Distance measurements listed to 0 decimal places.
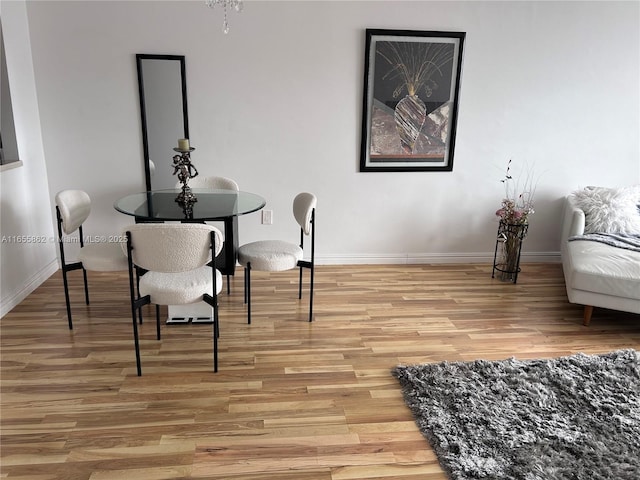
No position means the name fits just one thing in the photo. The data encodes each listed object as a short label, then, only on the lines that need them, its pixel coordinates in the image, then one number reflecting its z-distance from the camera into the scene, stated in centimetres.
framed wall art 394
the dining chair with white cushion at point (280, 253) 310
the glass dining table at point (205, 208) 282
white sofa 317
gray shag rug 197
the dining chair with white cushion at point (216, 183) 368
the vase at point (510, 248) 396
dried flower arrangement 435
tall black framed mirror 378
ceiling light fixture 286
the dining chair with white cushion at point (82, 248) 295
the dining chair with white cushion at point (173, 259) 231
